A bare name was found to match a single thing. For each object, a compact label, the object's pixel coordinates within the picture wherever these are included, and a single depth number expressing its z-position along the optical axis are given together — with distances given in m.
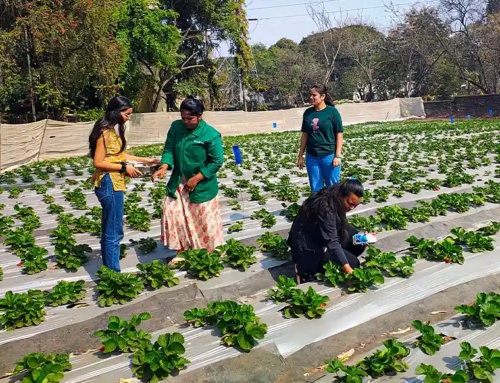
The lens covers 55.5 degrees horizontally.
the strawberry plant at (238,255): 4.76
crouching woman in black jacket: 4.14
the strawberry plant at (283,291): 3.92
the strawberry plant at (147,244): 5.38
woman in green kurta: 4.58
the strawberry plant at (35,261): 4.85
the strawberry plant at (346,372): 2.81
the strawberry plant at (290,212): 6.52
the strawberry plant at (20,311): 3.59
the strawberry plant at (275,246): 5.11
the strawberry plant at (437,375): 2.72
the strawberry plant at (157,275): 4.21
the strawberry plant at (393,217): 5.98
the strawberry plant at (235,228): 6.21
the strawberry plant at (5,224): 6.01
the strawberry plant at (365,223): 5.79
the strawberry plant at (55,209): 7.48
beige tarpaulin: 16.22
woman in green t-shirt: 5.56
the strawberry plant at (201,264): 4.45
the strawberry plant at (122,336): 3.17
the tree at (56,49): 14.70
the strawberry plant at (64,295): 3.99
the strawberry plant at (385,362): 2.97
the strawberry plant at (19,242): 5.53
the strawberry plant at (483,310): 3.47
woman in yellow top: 4.07
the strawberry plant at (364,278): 4.03
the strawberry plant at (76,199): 7.84
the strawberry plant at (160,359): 2.89
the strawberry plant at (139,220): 6.30
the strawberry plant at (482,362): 2.80
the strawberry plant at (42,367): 2.79
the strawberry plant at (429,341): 3.20
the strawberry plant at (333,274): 4.14
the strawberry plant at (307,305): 3.63
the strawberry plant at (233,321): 3.21
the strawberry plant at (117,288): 3.94
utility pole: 16.19
